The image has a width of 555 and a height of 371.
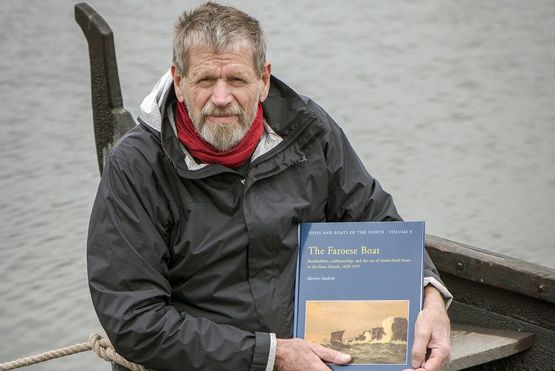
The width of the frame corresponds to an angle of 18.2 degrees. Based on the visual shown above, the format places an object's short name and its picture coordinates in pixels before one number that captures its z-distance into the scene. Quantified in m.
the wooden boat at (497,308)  5.24
